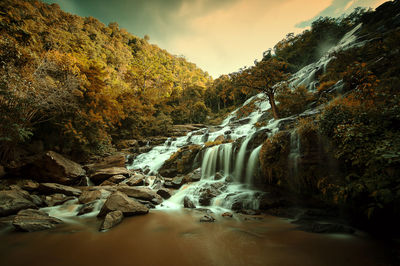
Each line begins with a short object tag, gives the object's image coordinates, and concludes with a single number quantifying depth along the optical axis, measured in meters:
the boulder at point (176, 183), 8.20
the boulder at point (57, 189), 6.29
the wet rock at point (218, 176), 7.57
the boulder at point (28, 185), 6.25
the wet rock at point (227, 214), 4.49
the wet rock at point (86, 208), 4.84
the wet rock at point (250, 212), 4.61
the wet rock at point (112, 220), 3.50
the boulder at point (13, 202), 4.20
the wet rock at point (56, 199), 5.48
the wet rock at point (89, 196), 5.61
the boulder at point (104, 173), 8.70
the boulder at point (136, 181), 8.24
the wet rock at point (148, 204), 5.42
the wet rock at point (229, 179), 7.13
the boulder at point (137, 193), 5.77
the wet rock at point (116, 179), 8.66
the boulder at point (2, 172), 7.19
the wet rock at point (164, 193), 6.81
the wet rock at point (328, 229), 3.10
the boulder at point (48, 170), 7.66
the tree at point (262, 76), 9.24
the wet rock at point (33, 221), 3.27
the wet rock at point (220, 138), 13.40
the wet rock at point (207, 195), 5.86
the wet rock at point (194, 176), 8.24
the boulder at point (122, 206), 4.32
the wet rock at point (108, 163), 9.95
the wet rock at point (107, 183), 8.29
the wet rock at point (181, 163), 10.45
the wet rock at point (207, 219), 4.10
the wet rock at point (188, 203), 5.66
